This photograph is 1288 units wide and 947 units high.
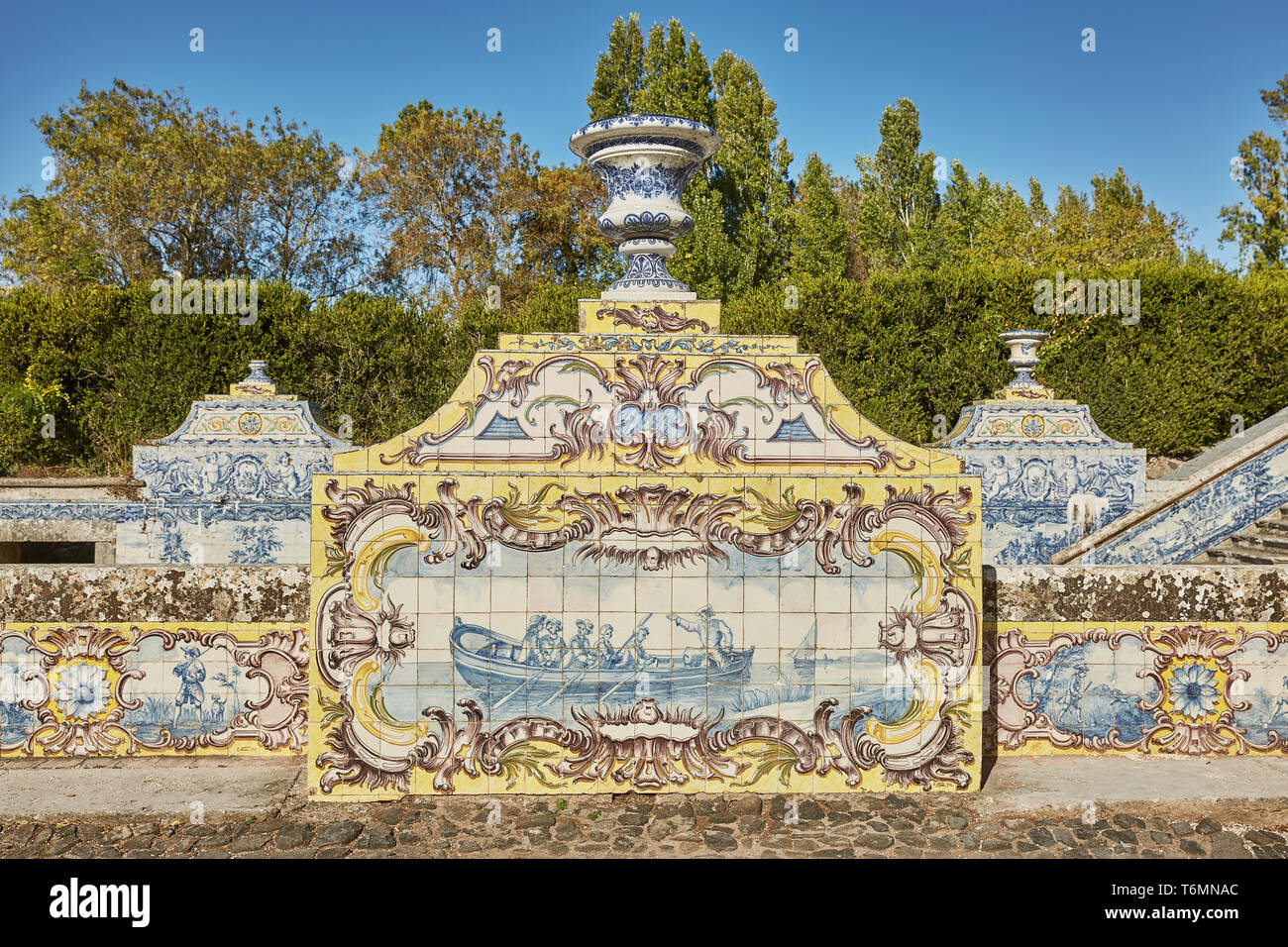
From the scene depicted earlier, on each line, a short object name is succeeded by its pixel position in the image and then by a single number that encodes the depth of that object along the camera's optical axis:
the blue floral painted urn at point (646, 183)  4.66
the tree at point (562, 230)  21.36
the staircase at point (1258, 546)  6.93
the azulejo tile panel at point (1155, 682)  4.35
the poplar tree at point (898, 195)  26.47
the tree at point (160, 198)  19.66
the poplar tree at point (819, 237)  22.12
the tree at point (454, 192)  21.17
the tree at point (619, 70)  22.95
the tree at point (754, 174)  22.08
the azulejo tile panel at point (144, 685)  4.17
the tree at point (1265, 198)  21.88
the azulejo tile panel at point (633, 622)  3.92
